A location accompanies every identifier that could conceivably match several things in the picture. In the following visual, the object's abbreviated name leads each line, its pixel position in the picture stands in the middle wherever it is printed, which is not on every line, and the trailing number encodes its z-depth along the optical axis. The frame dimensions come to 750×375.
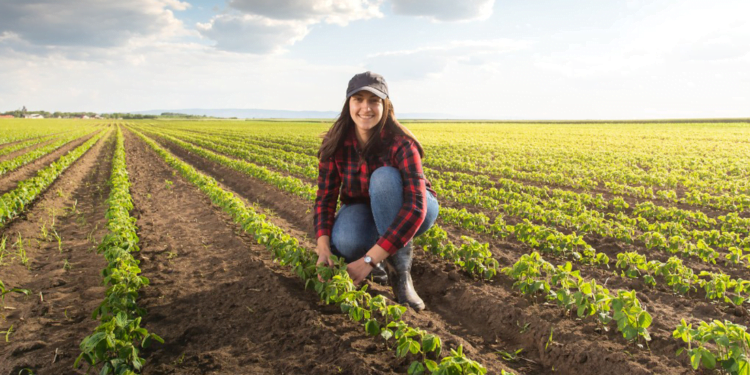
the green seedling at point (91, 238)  6.00
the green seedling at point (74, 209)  7.96
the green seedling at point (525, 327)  3.67
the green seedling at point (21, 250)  5.05
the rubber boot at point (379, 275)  4.48
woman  3.37
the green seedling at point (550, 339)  3.39
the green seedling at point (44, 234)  6.18
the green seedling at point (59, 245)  5.61
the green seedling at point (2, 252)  4.97
